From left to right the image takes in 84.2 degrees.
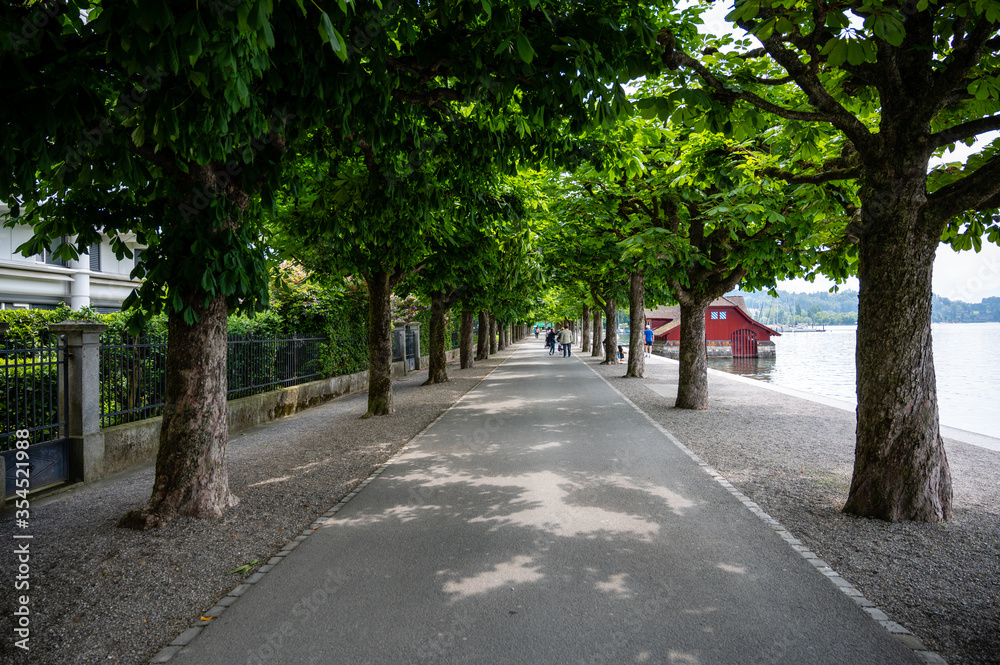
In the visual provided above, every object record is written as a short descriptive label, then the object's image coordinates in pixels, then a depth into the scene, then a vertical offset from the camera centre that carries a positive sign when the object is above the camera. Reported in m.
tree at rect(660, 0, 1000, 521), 4.95 +1.14
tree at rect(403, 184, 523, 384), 8.36 +1.56
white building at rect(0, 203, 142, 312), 23.80 +2.36
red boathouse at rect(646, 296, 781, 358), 57.28 -0.53
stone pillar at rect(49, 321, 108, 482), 6.84 -0.89
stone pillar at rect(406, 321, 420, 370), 26.38 -0.57
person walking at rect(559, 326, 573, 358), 35.53 -0.67
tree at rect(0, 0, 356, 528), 3.05 +1.35
